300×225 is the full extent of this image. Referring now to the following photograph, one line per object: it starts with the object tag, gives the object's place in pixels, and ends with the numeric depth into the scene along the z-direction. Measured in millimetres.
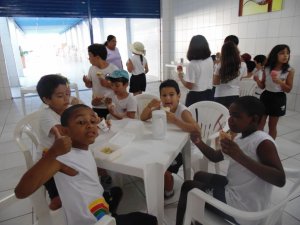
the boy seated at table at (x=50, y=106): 1359
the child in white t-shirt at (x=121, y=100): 1944
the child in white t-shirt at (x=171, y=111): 1581
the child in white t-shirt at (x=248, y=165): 957
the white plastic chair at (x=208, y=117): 1819
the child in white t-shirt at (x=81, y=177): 959
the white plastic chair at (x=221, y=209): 847
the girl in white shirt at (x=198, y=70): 2297
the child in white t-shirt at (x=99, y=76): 2336
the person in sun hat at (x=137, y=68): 3873
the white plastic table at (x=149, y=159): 1109
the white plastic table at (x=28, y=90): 3641
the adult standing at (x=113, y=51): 4000
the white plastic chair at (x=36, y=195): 1071
